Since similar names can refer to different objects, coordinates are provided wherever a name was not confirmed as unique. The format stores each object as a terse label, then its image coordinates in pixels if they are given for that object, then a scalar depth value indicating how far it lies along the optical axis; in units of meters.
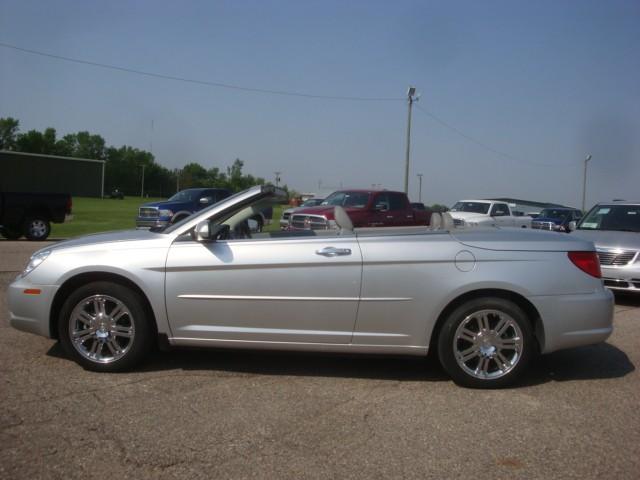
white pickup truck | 19.53
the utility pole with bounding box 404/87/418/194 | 31.56
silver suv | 8.21
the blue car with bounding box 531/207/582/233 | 26.61
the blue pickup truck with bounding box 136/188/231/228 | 18.86
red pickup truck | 14.11
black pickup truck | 15.64
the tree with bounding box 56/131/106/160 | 136.70
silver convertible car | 4.39
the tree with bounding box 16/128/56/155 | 115.25
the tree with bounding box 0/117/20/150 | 112.56
